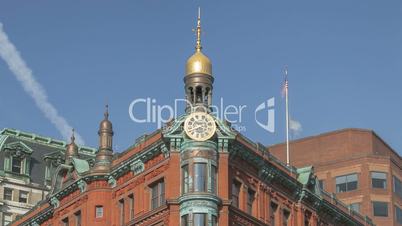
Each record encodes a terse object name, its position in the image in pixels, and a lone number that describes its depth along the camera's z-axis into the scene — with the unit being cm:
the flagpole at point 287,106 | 9982
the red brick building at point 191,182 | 8019
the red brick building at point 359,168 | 13812
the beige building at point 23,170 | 12544
